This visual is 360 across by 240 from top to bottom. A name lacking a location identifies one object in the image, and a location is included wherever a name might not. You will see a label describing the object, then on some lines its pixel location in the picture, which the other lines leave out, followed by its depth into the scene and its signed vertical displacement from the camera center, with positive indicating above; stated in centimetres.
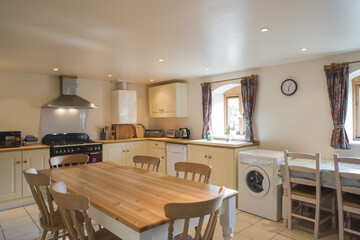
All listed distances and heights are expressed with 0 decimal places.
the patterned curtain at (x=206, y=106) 488 +30
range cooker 417 -42
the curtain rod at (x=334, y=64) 314 +75
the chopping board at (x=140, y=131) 591 -25
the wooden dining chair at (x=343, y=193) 240 -78
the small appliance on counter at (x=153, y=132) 582 -28
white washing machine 323 -90
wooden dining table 129 -53
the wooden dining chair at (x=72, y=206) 134 -49
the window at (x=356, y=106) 339 +20
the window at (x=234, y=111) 474 +20
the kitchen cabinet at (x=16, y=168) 375 -76
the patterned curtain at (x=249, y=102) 413 +32
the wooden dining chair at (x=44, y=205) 186 -69
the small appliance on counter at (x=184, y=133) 527 -27
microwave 399 -29
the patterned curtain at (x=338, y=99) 314 +28
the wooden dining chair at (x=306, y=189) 271 -86
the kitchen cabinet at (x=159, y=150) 511 -65
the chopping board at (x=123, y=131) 553 -23
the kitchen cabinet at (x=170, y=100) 520 +47
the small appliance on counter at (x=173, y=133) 546 -28
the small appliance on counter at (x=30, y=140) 419 -33
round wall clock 371 +53
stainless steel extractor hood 448 +47
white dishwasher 464 -68
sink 405 -38
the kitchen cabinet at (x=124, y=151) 486 -63
